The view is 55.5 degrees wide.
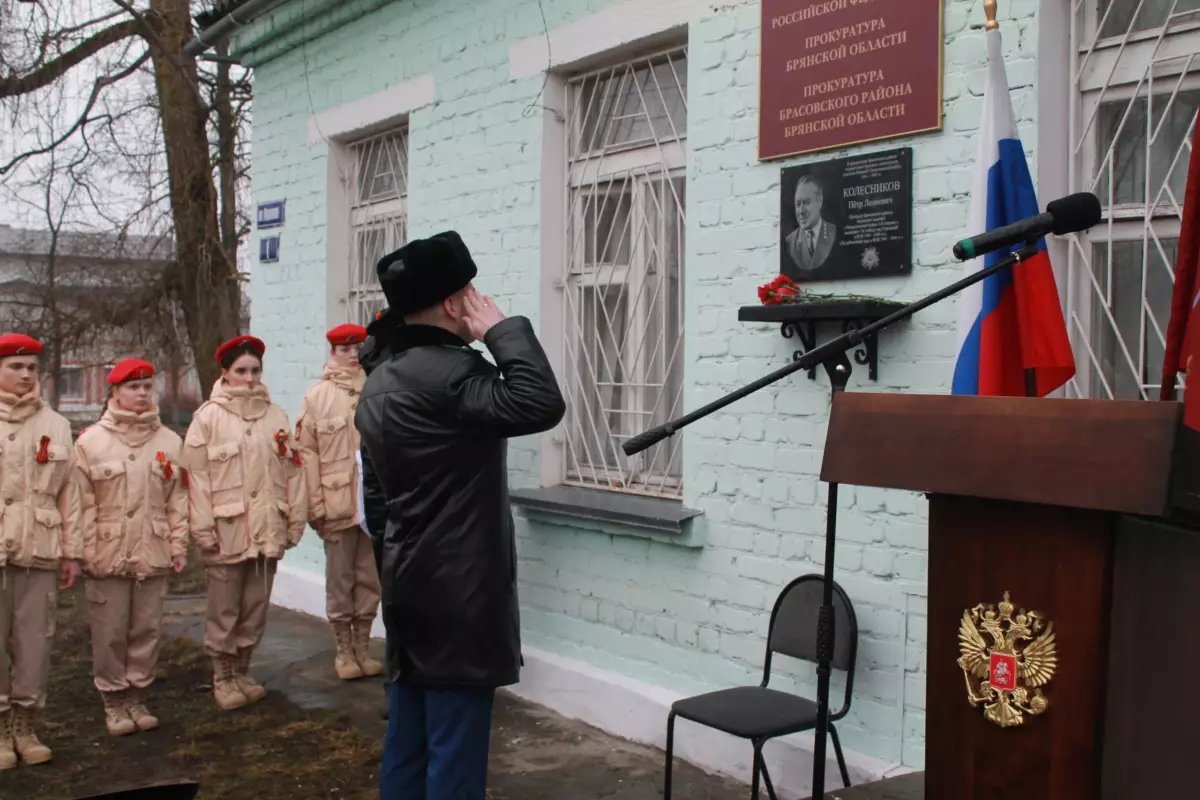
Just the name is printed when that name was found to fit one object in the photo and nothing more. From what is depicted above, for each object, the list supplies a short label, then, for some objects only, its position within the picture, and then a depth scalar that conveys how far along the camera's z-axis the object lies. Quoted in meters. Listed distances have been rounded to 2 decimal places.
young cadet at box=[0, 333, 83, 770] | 4.58
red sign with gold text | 3.62
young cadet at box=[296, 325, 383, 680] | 5.77
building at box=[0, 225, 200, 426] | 13.02
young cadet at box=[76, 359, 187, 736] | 4.91
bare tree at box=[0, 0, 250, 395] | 11.30
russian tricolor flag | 2.86
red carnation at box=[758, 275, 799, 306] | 3.83
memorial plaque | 3.68
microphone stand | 2.38
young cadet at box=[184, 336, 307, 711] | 5.32
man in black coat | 2.88
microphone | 2.27
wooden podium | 1.53
